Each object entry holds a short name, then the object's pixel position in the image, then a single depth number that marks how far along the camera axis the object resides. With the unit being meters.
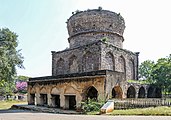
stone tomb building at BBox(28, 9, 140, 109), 17.52
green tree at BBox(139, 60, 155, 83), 40.81
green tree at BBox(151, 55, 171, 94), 26.17
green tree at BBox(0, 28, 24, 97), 22.98
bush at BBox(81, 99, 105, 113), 15.27
